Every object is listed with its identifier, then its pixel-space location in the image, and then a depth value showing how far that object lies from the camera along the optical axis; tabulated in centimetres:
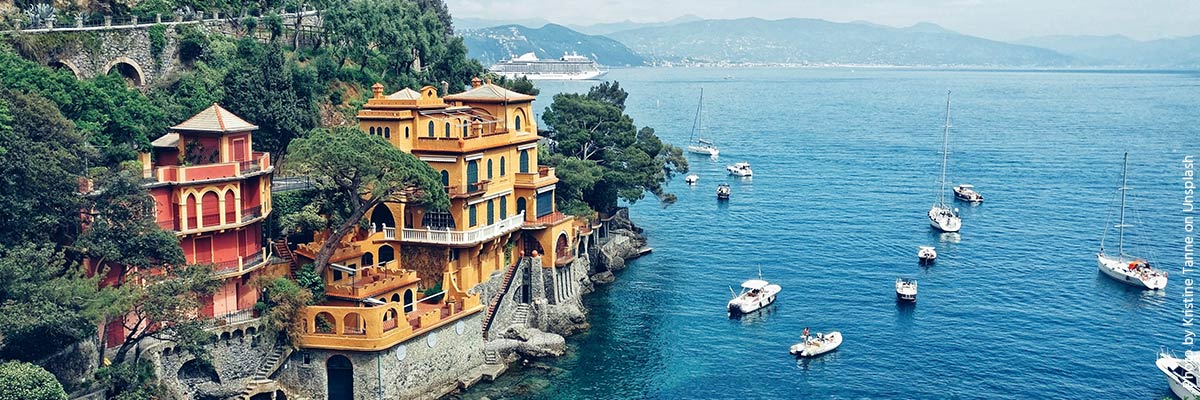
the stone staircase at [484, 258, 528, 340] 5818
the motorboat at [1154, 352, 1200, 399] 5391
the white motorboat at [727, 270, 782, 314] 6738
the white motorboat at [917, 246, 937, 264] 8050
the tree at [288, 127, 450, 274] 4953
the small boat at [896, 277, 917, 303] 6956
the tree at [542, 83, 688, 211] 7912
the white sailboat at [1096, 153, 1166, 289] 7294
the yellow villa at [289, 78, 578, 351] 4997
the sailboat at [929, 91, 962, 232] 9106
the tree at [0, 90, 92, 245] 4247
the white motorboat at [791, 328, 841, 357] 5994
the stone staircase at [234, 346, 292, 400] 4809
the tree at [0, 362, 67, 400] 3834
